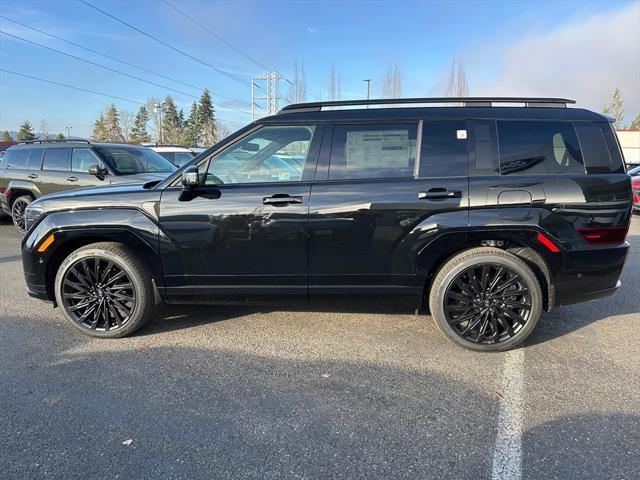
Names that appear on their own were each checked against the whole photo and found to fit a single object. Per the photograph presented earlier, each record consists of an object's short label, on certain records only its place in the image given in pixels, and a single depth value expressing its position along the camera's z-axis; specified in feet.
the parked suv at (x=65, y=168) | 25.64
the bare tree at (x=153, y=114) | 243.81
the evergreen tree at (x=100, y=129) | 260.66
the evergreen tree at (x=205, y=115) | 255.50
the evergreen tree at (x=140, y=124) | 260.42
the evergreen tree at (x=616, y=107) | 149.07
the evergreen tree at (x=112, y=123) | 259.60
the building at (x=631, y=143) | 136.77
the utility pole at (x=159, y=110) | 193.08
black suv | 11.23
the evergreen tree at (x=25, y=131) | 251.19
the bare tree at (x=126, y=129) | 261.44
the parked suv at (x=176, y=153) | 44.86
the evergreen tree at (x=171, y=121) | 247.91
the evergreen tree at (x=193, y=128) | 250.78
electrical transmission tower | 167.95
